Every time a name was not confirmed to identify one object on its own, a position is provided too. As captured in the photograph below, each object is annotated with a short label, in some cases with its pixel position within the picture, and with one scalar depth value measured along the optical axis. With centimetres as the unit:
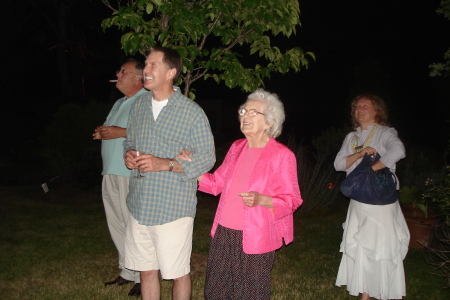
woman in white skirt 393
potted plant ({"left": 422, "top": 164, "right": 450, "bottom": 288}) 377
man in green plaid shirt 311
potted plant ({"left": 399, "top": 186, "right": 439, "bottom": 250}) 616
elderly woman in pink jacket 300
